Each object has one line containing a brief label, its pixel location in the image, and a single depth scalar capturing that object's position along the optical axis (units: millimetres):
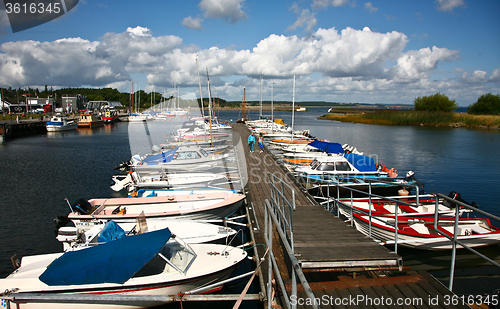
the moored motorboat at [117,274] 6422
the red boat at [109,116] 77688
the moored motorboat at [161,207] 10672
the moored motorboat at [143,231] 8617
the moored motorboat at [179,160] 17703
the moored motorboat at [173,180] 15141
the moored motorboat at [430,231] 9234
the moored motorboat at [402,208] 10906
